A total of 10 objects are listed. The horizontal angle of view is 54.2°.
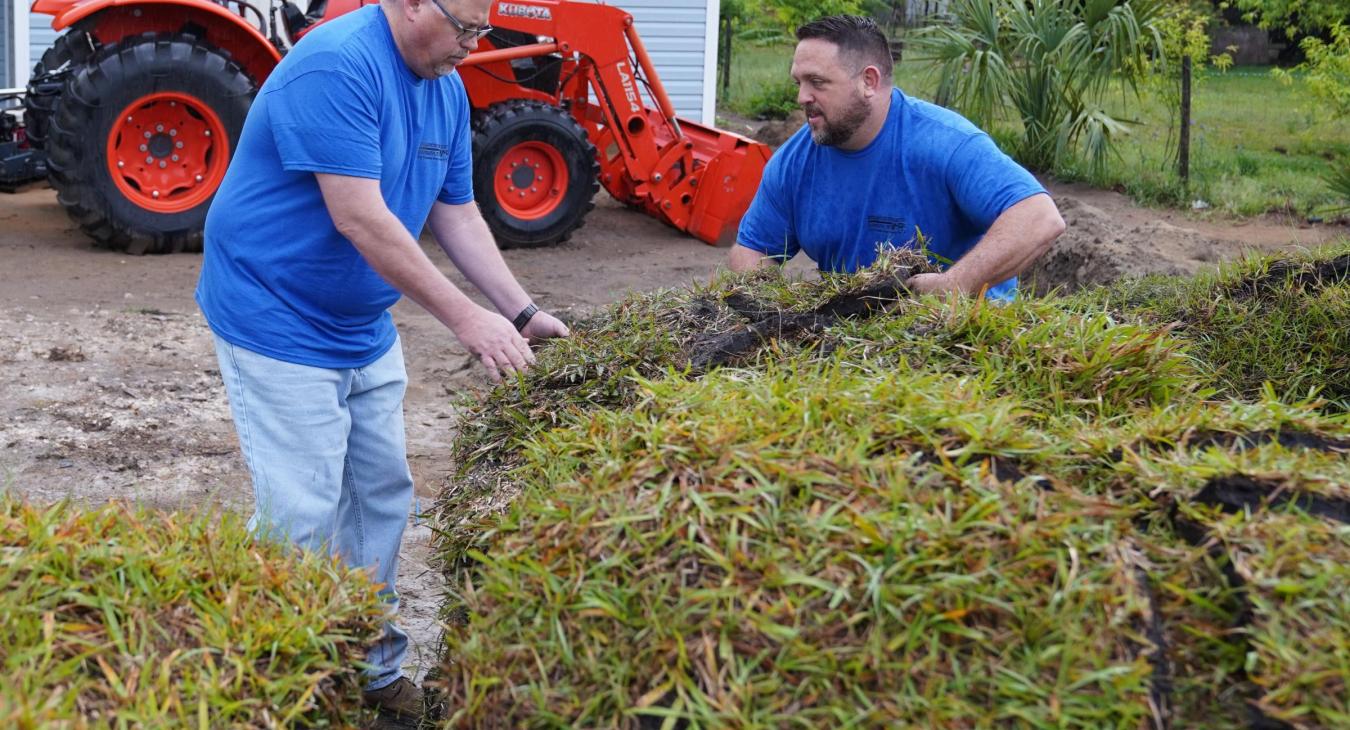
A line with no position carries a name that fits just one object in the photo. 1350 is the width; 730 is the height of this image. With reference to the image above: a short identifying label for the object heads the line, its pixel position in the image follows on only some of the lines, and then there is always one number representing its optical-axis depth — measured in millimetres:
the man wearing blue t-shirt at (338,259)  3129
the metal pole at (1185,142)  12578
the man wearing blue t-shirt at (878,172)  3875
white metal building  13625
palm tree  11859
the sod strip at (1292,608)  1694
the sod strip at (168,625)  1854
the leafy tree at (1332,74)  12180
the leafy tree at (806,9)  16969
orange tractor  8625
